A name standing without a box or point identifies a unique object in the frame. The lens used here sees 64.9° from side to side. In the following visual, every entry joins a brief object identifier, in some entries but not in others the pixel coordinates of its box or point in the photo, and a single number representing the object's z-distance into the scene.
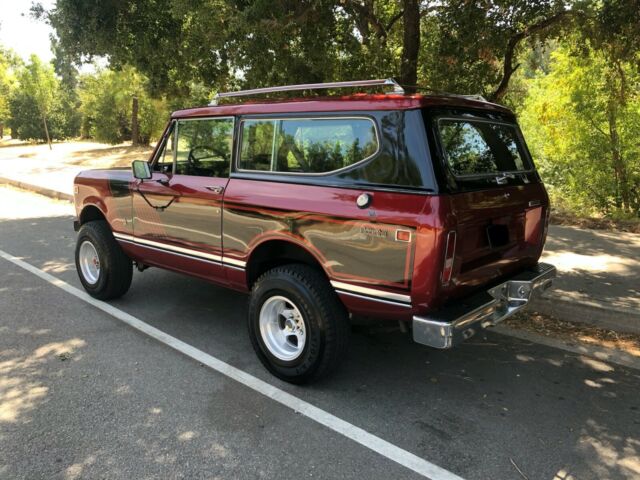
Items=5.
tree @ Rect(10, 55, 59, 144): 29.78
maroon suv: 3.01
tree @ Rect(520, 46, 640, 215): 12.94
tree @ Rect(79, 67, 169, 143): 27.73
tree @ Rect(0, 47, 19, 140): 36.34
